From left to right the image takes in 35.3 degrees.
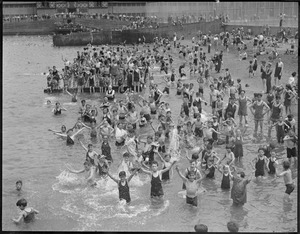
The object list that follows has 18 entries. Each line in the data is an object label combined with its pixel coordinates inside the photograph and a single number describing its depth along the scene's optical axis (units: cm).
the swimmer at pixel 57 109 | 2034
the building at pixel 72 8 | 6869
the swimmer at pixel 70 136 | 1606
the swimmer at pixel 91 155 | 1259
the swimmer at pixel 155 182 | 1111
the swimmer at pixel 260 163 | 1199
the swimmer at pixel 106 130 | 1579
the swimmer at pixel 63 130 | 1636
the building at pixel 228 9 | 4793
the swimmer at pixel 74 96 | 2292
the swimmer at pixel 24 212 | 1027
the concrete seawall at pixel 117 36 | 5150
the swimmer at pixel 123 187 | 1085
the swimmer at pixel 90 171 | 1216
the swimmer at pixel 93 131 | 1677
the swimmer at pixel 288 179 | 1080
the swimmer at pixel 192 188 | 1071
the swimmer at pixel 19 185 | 1221
